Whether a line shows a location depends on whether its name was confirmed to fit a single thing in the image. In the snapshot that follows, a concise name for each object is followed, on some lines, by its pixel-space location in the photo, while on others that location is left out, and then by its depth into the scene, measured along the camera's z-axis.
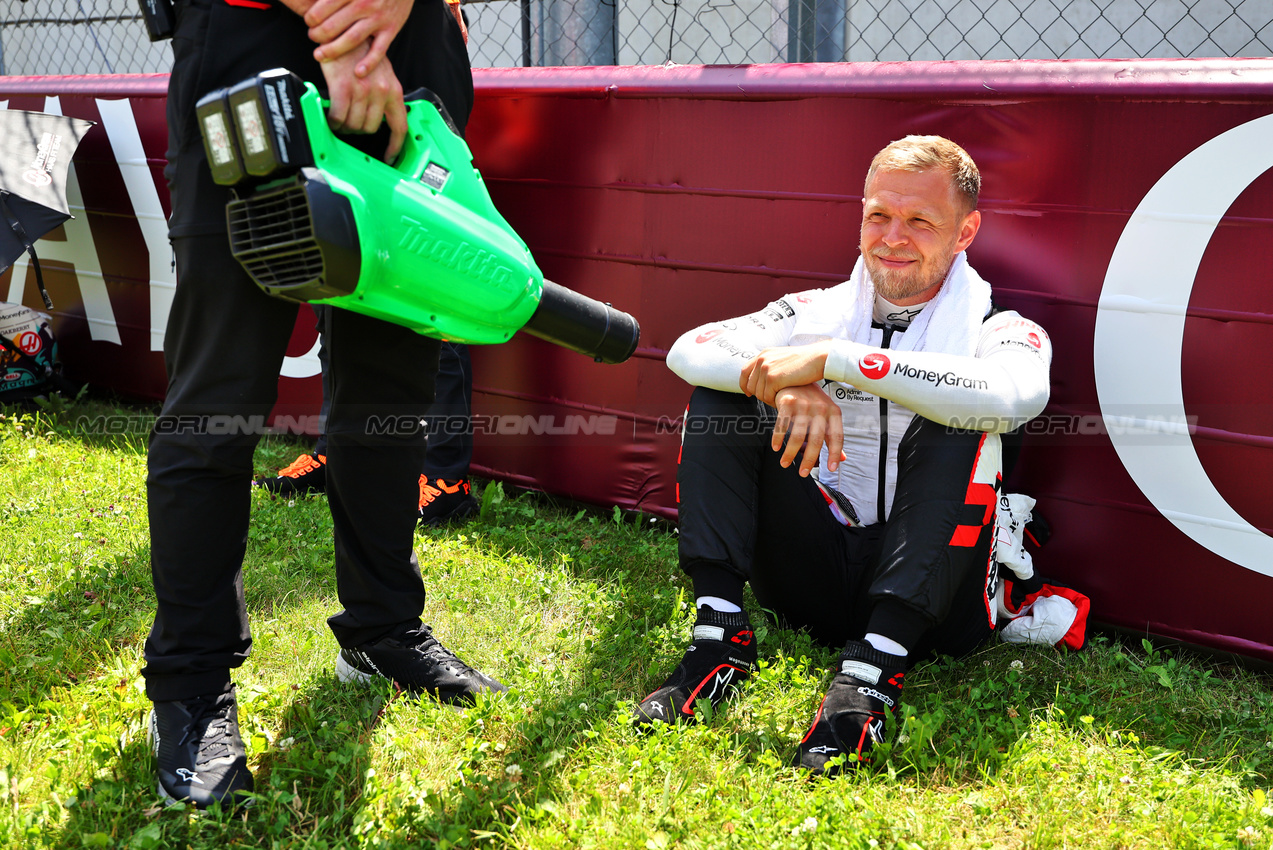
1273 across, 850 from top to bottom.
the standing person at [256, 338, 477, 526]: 2.87
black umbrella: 3.45
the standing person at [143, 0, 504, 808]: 1.49
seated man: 1.85
